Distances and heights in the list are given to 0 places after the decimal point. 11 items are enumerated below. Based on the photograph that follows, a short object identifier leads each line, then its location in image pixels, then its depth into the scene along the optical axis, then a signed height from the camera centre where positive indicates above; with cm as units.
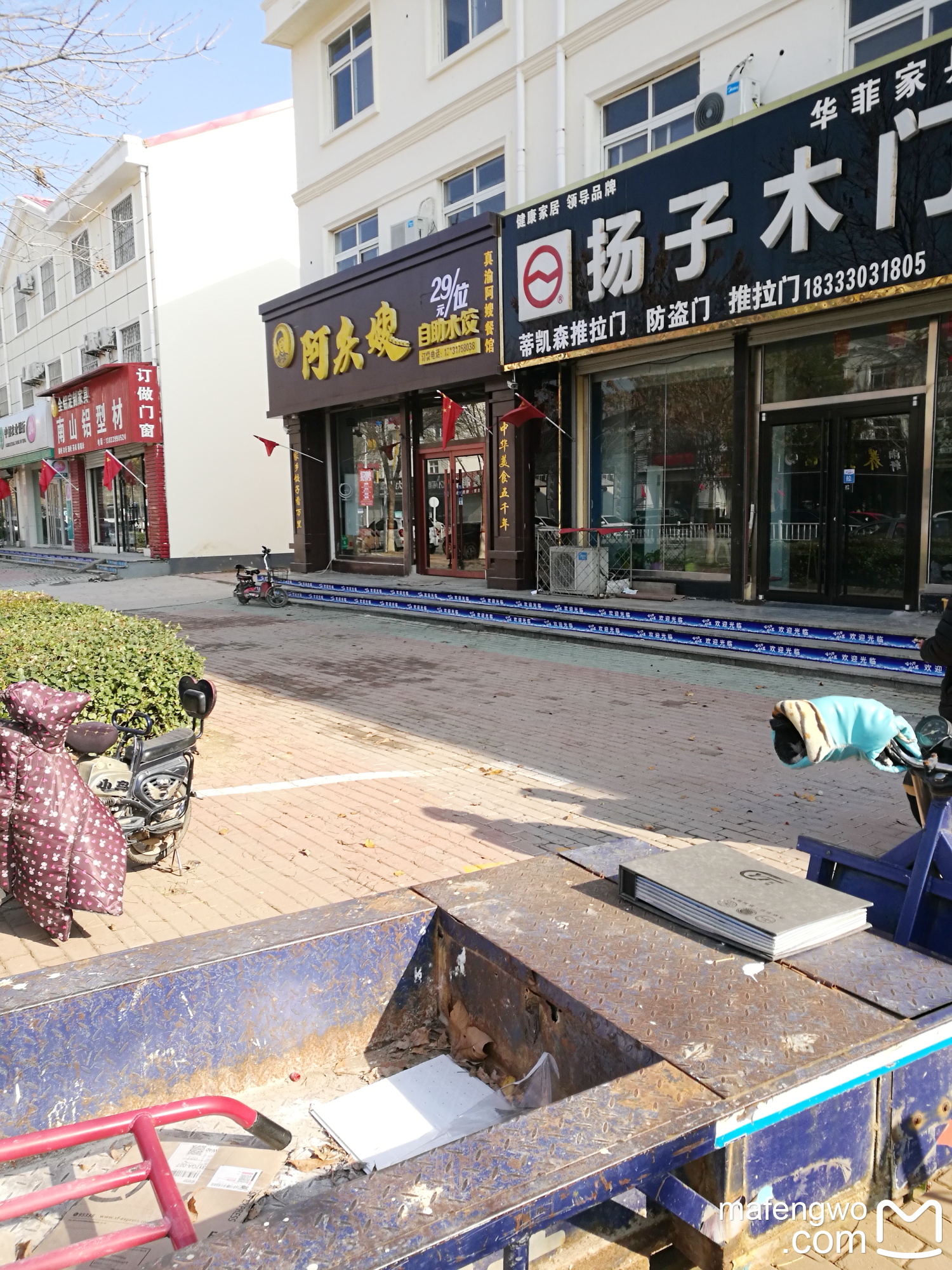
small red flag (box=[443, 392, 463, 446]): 1579 +189
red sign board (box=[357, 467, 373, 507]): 2047 +92
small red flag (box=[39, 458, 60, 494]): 3148 +207
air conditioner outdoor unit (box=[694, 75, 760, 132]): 1147 +529
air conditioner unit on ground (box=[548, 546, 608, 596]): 1397 -76
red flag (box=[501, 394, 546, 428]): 1478 +176
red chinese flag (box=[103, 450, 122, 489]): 2710 +202
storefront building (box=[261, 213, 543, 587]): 1537 +225
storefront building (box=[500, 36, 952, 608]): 989 +243
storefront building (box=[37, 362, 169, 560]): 2525 +245
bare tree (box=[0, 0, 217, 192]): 657 +350
